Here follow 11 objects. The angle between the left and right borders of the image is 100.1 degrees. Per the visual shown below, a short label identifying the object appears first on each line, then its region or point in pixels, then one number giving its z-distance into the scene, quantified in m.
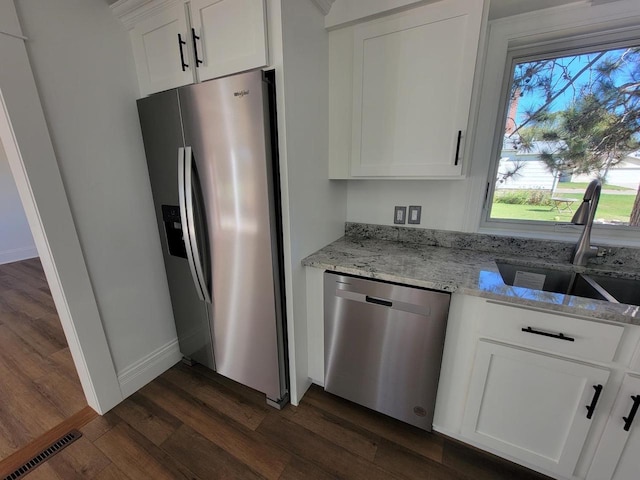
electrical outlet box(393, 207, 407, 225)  1.78
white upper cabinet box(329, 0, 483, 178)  1.22
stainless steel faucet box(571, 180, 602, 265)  1.26
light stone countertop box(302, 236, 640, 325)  0.98
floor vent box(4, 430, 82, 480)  1.26
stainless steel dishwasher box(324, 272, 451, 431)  1.22
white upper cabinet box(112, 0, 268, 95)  1.15
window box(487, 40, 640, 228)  1.32
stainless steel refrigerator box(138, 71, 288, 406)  1.21
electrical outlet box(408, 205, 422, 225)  1.74
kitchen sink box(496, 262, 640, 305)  1.29
